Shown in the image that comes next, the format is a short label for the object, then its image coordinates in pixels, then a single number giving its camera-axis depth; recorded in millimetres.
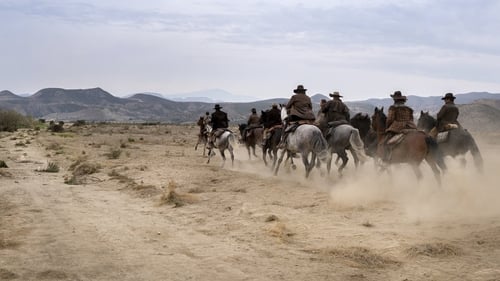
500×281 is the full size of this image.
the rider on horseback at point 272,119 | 20494
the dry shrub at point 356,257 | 7535
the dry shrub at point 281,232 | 9055
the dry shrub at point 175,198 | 12828
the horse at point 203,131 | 25578
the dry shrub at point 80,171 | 17439
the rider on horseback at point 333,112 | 17266
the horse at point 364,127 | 18062
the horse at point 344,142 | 16000
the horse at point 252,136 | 22250
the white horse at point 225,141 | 20844
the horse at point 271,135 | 19609
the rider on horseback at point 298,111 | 16906
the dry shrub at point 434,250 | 7816
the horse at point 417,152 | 12891
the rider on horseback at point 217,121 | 21859
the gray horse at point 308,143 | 15492
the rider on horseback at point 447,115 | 15477
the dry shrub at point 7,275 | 6801
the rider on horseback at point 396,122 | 13695
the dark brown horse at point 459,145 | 15469
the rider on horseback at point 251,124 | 22641
